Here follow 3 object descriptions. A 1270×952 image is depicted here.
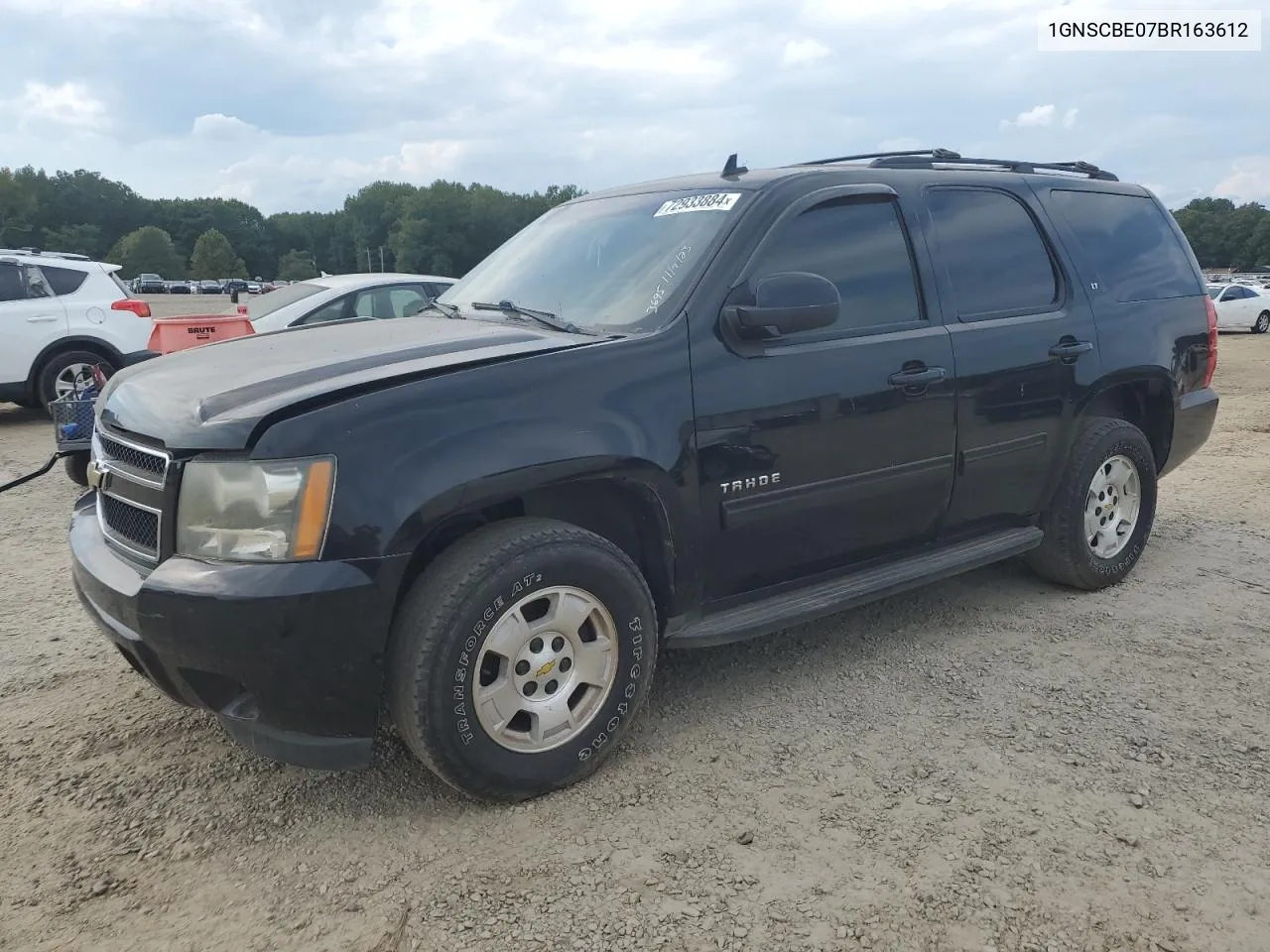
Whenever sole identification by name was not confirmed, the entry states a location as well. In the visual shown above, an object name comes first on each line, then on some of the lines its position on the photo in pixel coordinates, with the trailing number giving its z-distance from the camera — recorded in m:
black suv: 2.53
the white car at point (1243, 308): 27.30
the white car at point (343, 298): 8.51
